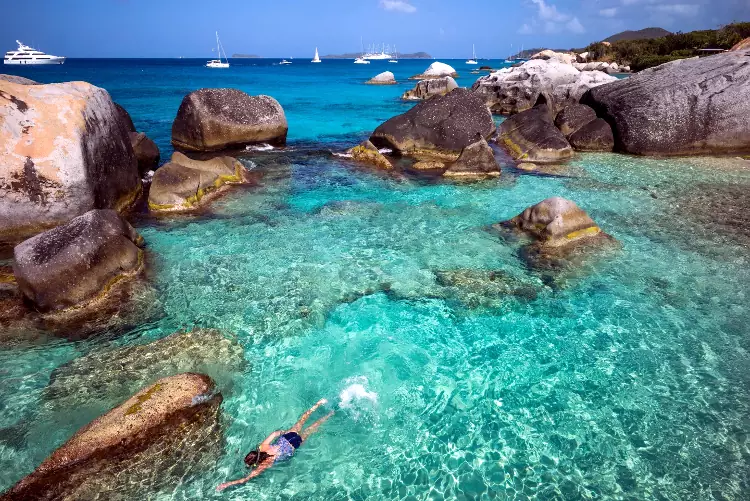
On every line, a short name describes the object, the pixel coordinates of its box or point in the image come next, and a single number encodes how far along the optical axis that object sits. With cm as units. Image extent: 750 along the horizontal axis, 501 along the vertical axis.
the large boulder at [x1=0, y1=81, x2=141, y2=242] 964
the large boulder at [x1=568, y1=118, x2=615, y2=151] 1944
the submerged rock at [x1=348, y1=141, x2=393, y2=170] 1744
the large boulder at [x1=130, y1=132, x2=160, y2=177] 1578
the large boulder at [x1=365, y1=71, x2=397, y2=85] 6481
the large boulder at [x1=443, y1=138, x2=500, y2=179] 1614
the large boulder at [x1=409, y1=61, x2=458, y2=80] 6644
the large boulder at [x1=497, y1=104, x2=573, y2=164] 1803
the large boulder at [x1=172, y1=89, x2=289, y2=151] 1845
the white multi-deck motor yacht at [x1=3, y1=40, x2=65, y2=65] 11219
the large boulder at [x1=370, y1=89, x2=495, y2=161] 1852
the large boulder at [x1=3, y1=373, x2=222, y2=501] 457
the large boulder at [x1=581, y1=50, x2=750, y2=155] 1747
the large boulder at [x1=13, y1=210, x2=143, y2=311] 765
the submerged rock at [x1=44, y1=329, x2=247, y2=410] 597
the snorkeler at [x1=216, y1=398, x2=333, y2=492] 493
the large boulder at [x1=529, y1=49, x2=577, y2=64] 6550
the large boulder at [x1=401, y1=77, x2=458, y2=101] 3800
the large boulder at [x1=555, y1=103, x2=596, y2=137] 2064
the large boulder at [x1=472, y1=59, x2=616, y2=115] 2577
